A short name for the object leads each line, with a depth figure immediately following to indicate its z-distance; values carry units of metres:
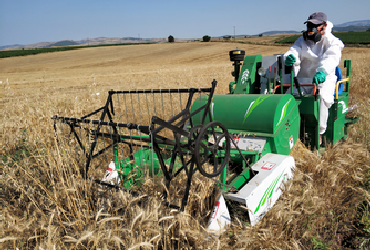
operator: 4.11
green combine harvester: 2.33
